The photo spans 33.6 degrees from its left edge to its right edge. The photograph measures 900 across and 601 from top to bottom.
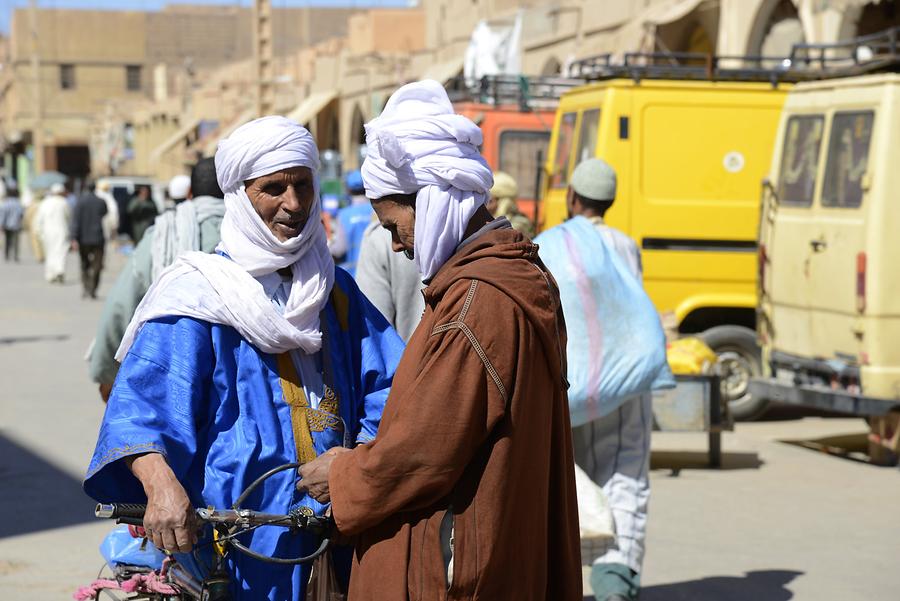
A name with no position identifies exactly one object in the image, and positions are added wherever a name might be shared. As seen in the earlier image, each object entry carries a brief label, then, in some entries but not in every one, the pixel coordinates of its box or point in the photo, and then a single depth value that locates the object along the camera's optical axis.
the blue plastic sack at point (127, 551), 3.51
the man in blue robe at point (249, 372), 3.08
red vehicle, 12.74
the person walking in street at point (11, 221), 33.19
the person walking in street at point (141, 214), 21.64
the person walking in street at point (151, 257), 5.30
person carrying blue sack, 5.57
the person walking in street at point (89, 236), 21.55
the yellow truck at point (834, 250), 8.41
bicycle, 3.01
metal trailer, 8.66
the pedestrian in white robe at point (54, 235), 25.17
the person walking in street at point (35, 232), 30.29
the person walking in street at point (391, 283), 5.79
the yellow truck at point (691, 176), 10.34
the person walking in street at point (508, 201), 8.81
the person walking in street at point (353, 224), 10.65
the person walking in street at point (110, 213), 28.92
